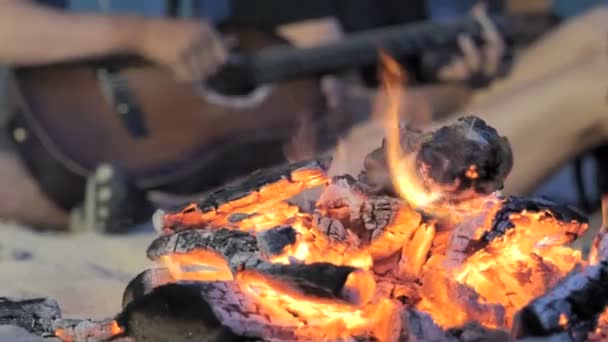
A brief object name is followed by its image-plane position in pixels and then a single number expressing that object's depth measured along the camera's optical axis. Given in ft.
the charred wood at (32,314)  10.70
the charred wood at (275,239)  9.86
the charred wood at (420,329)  9.10
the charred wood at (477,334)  8.99
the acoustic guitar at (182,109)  14.67
